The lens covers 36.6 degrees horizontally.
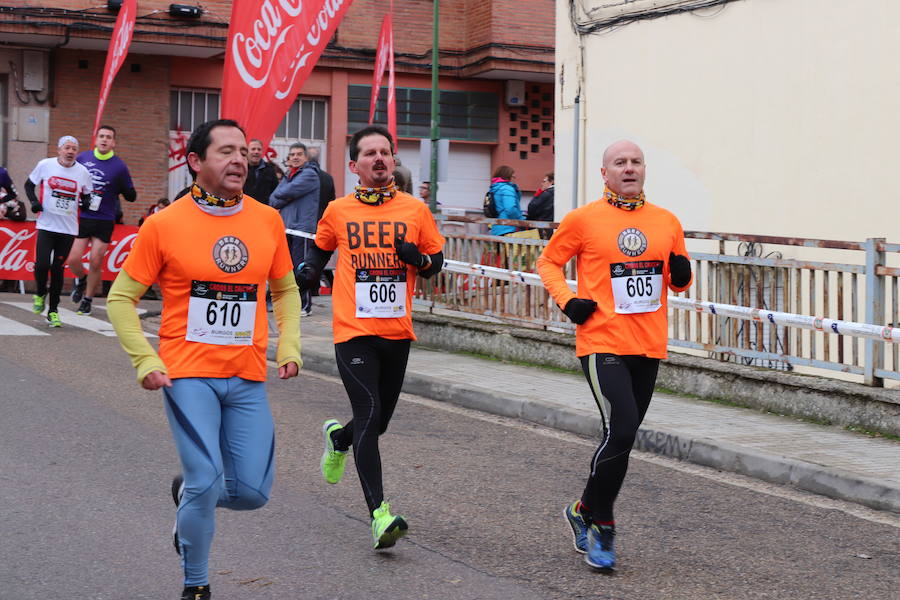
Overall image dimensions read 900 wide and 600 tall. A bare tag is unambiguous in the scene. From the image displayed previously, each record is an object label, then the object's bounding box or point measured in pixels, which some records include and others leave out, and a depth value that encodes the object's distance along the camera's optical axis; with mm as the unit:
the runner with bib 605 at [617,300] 5871
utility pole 22750
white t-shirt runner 13984
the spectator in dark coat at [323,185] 15484
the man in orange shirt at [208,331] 4781
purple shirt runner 14977
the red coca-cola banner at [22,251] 18906
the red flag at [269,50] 12922
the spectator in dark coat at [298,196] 15148
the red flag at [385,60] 16500
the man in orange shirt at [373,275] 6180
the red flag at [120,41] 16234
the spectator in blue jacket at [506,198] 18125
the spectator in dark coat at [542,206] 19375
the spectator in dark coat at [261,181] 15758
